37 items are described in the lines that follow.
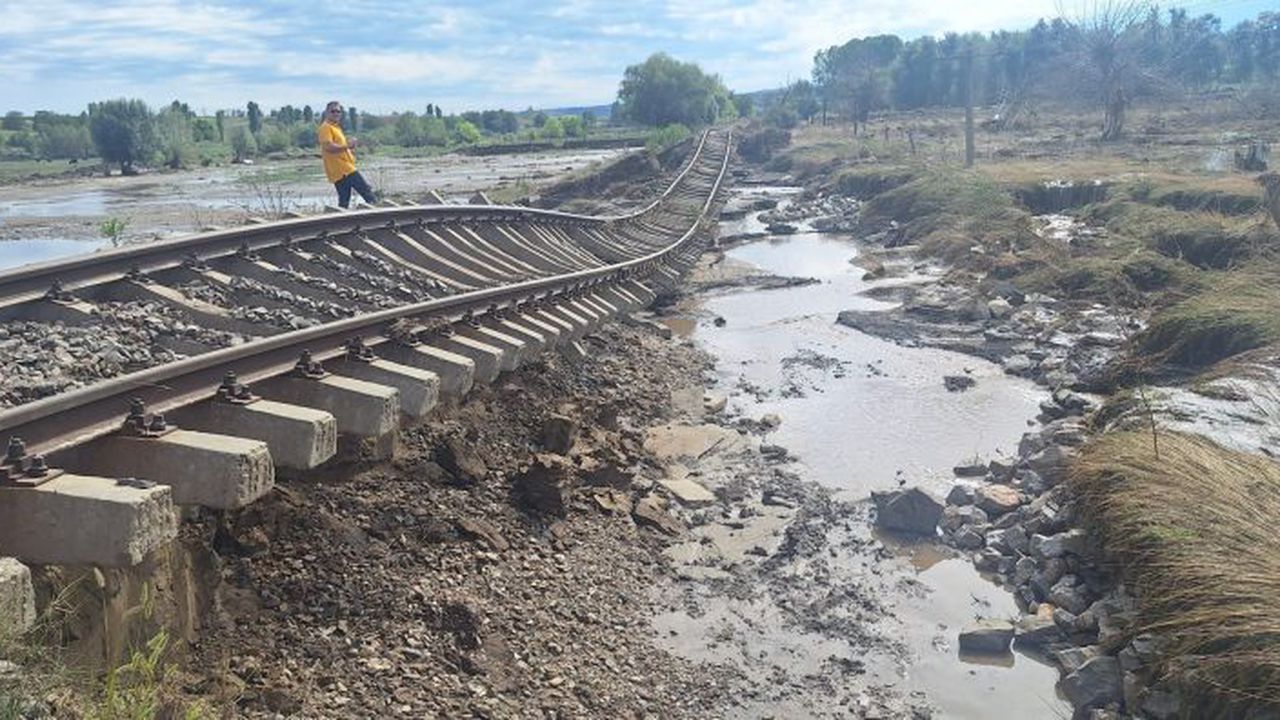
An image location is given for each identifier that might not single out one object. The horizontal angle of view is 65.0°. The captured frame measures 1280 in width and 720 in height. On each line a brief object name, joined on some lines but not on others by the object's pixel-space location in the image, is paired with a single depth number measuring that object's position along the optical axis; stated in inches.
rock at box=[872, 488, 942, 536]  295.9
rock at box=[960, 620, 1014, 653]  234.1
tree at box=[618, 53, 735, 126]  3147.1
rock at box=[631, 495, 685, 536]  279.0
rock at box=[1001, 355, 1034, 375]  475.7
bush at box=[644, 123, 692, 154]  2104.3
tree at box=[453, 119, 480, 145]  4284.0
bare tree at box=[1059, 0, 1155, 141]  1649.9
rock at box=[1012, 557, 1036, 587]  259.1
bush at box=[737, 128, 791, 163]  2339.3
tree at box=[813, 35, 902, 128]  2854.3
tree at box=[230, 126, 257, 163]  3651.6
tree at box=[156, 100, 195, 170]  3184.1
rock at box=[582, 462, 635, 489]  285.1
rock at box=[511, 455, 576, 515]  251.1
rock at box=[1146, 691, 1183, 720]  183.9
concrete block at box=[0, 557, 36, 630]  117.2
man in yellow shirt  502.6
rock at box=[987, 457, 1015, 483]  326.6
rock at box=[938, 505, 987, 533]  295.6
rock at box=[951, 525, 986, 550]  286.0
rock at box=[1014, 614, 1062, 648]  231.6
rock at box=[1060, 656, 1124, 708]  200.8
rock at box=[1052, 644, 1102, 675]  215.3
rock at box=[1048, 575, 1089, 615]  234.7
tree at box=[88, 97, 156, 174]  3021.7
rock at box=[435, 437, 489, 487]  243.4
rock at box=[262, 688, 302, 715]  152.6
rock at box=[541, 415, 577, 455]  287.4
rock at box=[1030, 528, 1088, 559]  251.8
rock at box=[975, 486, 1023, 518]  297.0
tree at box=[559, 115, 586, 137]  4089.6
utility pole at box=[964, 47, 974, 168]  1309.1
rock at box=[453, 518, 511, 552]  221.5
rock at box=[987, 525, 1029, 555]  273.3
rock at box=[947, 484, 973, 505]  310.7
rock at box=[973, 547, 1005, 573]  274.6
